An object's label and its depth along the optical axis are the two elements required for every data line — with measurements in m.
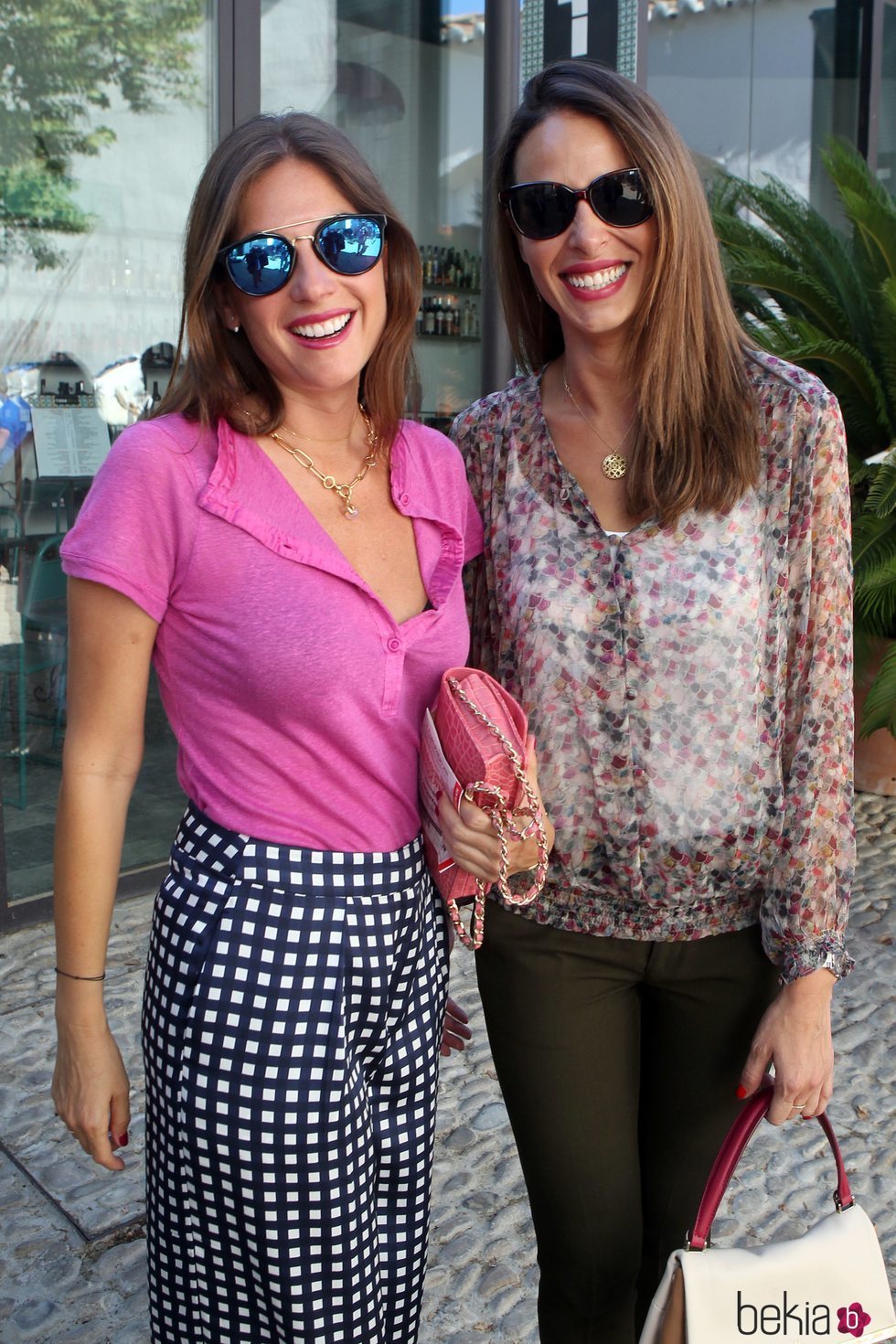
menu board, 4.54
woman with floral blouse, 1.76
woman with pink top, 1.58
